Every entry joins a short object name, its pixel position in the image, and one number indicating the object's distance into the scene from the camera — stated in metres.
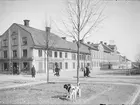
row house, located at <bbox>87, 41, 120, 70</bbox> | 58.24
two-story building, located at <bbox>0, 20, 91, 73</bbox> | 30.56
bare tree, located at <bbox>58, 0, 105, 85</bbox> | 11.12
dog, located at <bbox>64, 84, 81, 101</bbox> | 8.53
